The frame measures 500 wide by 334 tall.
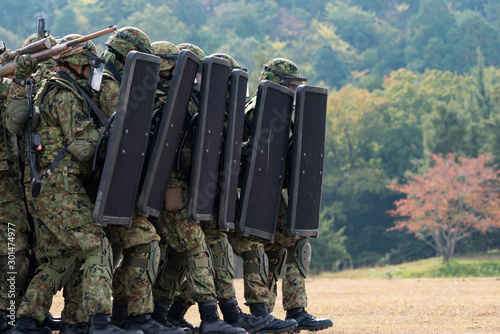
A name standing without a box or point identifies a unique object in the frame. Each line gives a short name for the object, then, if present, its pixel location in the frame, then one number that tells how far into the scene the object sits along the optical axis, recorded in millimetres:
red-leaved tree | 70375
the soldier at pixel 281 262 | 14664
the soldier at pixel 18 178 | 12852
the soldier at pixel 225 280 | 13820
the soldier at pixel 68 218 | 11969
